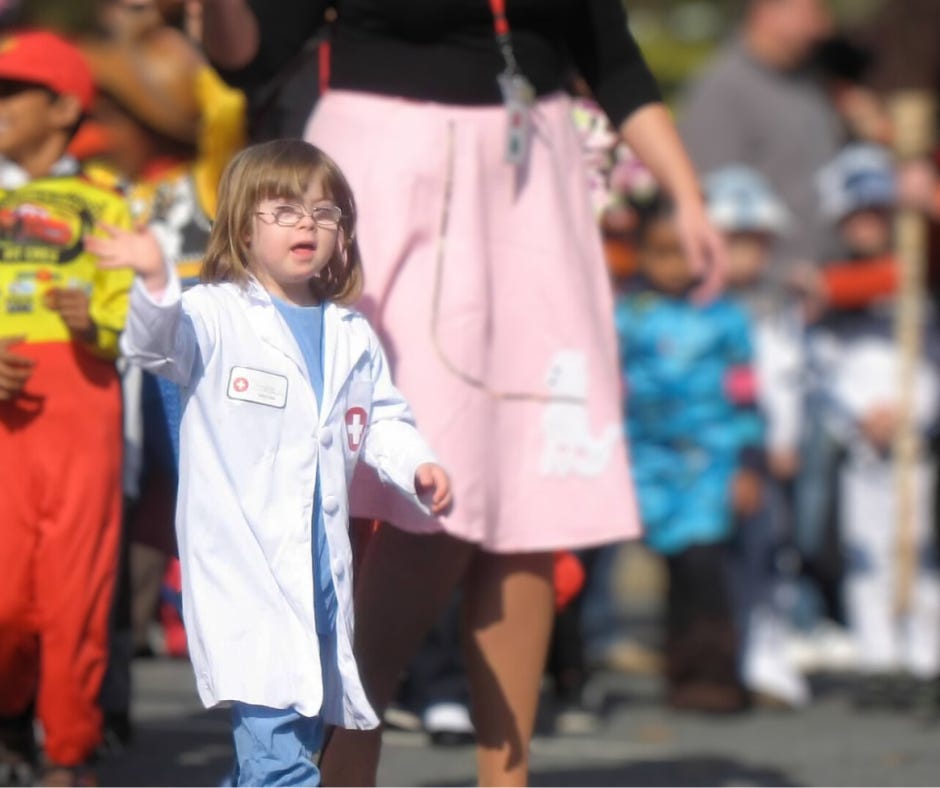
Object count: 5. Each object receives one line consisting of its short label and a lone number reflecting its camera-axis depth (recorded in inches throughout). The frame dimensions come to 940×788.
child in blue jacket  659.4
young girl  336.2
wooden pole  700.7
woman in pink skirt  383.6
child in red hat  422.0
